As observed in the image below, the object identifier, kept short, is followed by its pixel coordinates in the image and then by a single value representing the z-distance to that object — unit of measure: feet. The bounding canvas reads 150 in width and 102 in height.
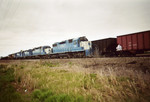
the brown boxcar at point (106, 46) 53.11
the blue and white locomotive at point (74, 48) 61.05
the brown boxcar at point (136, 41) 41.68
